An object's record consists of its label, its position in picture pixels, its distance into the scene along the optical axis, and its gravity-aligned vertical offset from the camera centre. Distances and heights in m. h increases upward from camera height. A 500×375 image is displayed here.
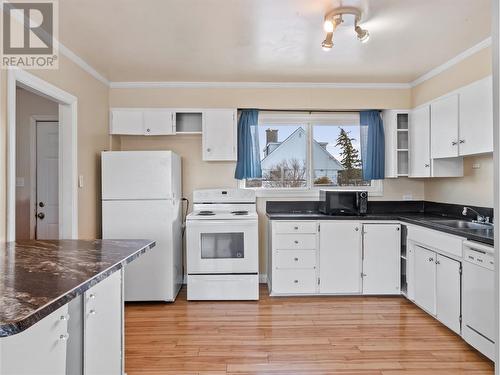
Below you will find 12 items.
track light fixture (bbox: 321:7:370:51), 2.29 +1.17
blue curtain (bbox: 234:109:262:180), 4.02 +0.48
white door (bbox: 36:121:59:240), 3.89 +0.04
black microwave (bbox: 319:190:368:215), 3.78 -0.17
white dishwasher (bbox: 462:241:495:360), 2.26 -0.78
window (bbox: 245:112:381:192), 4.29 +0.44
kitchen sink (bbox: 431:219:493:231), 2.95 -0.34
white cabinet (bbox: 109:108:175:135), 3.88 +0.75
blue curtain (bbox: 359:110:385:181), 4.05 +0.47
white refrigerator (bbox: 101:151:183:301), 3.44 -0.25
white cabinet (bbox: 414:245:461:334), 2.64 -0.84
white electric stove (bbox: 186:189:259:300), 3.56 -0.74
